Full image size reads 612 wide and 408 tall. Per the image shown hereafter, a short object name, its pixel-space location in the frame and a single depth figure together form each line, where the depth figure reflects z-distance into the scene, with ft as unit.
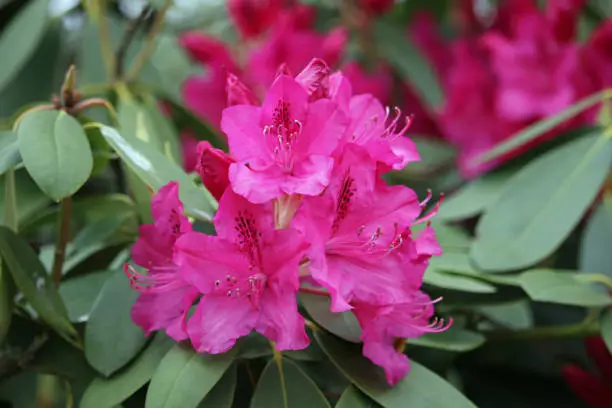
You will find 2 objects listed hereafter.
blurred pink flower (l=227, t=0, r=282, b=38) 4.07
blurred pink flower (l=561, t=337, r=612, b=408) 2.70
